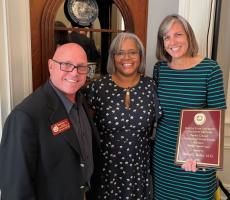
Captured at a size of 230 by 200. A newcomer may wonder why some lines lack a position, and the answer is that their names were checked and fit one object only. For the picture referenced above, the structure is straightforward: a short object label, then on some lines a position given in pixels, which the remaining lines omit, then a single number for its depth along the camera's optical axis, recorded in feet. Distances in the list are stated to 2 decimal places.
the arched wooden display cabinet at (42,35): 4.86
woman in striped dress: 4.76
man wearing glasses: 3.31
